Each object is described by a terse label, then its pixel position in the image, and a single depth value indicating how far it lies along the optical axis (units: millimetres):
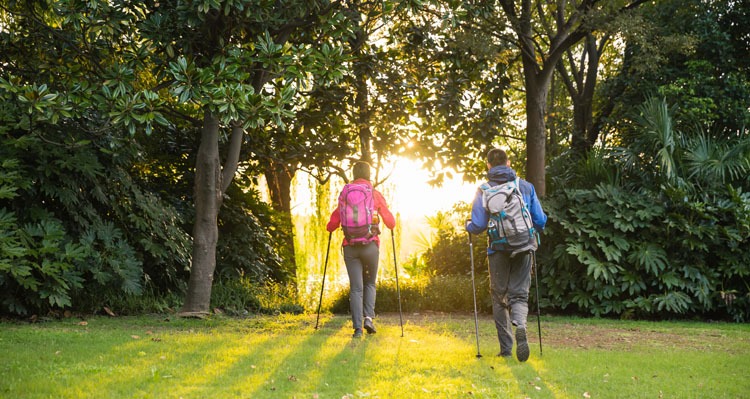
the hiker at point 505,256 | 7727
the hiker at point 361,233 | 9289
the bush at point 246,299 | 13688
